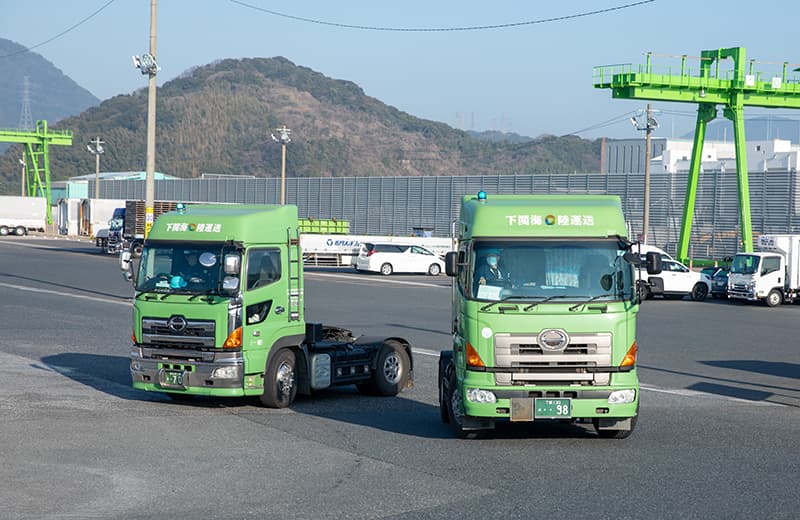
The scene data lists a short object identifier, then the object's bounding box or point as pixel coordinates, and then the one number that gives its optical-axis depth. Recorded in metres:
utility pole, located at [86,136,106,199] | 88.88
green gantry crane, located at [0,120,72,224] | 97.31
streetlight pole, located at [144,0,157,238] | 30.78
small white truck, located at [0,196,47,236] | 88.94
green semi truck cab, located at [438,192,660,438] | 11.23
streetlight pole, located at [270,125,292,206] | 66.06
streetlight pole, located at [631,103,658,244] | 54.09
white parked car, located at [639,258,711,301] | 41.22
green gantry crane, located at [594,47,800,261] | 45.16
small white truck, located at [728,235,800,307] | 39.66
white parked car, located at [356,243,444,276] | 53.00
